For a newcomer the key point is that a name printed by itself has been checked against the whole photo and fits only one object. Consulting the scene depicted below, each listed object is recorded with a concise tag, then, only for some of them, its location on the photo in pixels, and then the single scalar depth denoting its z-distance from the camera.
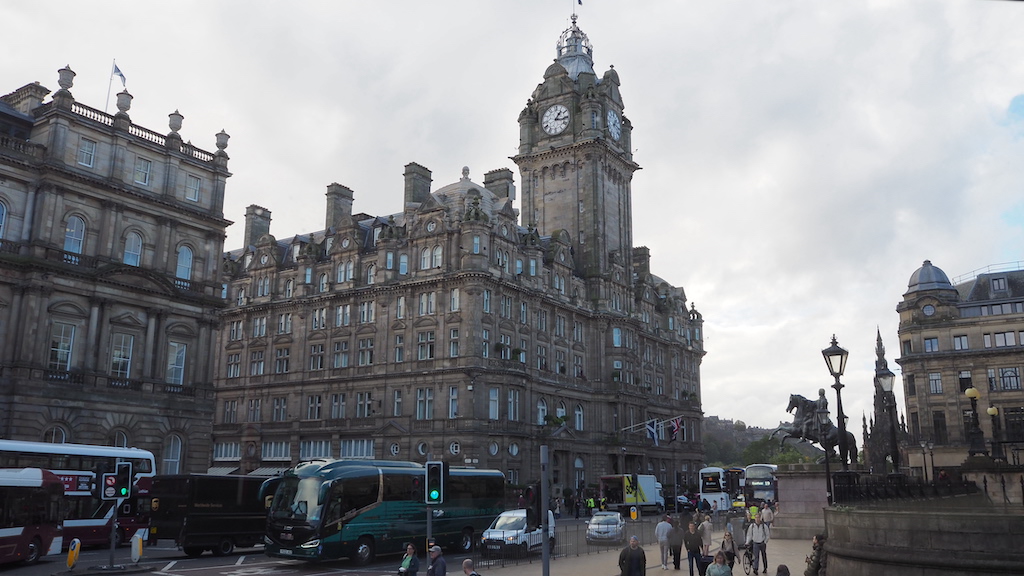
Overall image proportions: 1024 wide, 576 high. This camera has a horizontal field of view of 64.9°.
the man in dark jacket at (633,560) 18.59
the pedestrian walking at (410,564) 18.50
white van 29.19
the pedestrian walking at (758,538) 23.72
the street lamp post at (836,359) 24.34
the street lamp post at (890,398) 29.23
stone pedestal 33.56
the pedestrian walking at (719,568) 15.66
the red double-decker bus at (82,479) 29.70
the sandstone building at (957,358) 74.38
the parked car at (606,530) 34.47
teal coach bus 27.22
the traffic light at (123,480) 25.33
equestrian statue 35.00
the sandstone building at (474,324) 60.47
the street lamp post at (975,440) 39.48
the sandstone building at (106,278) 40.66
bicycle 23.86
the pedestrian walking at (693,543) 23.86
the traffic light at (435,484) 19.25
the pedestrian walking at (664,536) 27.38
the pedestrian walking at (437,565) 18.31
